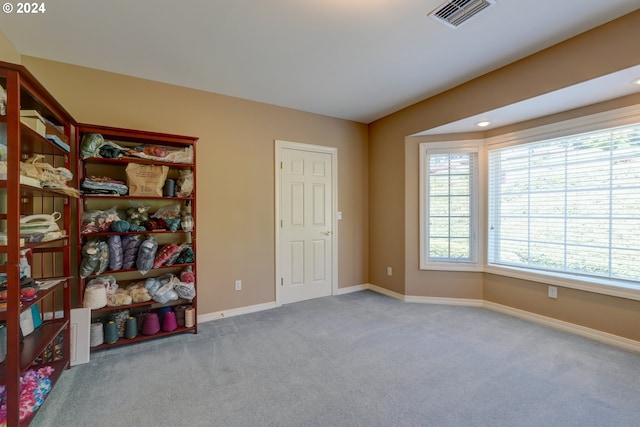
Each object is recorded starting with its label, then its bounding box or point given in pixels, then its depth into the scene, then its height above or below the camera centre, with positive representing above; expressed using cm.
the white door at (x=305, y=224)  380 -21
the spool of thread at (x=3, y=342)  160 -76
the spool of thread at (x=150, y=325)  268 -109
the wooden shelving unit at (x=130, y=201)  246 +8
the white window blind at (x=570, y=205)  258 +5
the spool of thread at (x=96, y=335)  244 -108
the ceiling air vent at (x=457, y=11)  189 +138
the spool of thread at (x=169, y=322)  275 -109
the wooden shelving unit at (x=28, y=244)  143 -20
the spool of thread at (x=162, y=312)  279 -101
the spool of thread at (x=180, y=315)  285 -106
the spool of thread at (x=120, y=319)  260 -100
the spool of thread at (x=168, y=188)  280 +21
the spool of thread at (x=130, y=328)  260 -108
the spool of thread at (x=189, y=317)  284 -108
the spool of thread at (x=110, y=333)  251 -109
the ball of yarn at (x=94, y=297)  240 -74
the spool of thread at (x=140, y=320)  273 -107
